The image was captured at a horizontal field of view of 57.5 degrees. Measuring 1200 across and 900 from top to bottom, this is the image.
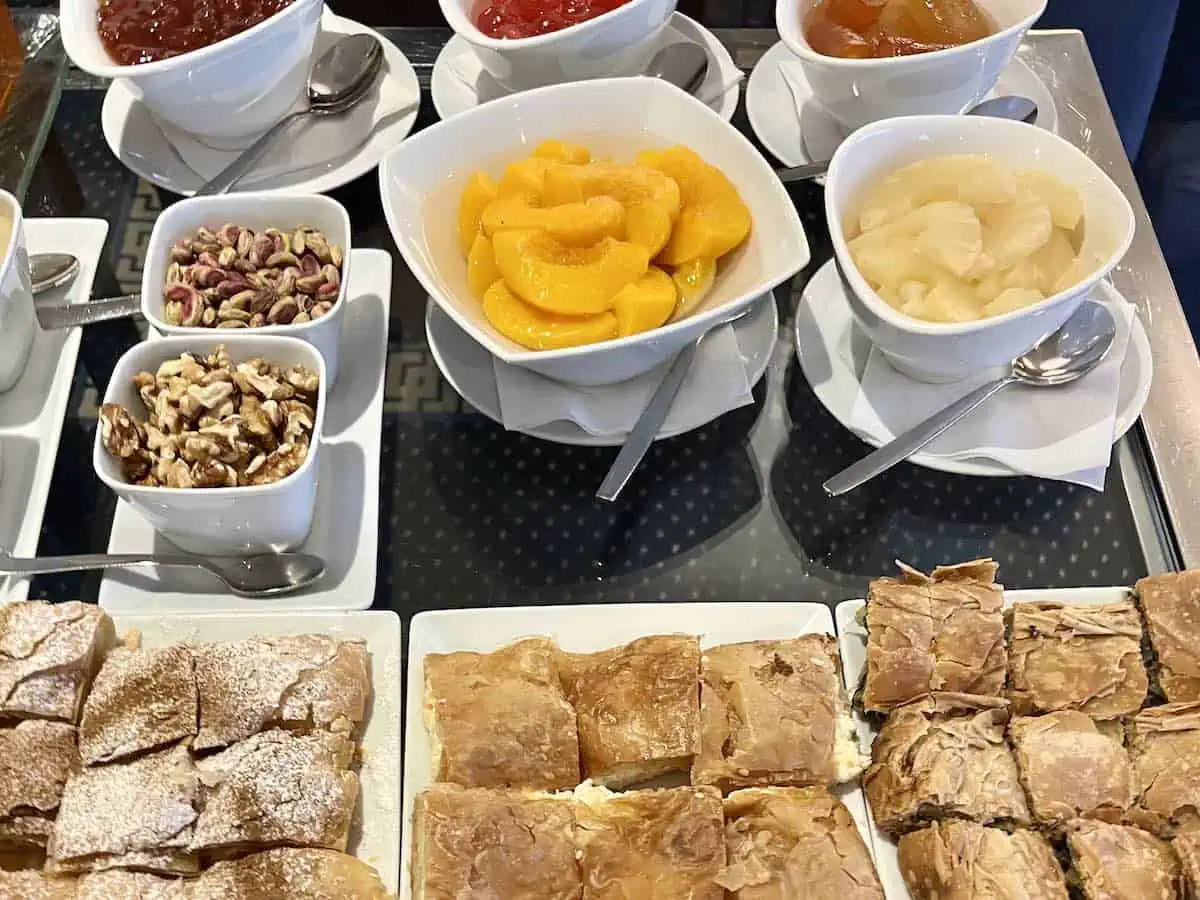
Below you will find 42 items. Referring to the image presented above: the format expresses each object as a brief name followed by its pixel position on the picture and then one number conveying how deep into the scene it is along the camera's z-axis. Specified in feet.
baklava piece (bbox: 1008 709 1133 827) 1.33
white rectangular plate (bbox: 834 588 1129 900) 1.41
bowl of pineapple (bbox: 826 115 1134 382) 1.46
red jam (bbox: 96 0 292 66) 1.72
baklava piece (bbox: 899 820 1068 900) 1.25
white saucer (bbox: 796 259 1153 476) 1.56
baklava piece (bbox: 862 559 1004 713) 1.38
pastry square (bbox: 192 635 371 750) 1.32
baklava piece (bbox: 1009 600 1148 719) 1.40
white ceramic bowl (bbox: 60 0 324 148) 1.65
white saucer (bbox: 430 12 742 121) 1.96
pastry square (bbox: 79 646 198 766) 1.30
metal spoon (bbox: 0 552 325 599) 1.43
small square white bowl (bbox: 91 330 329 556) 1.33
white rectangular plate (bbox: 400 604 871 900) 1.44
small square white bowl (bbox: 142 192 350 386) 1.54
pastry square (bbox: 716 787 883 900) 1.25
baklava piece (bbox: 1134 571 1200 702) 1.41
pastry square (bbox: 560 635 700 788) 1.34
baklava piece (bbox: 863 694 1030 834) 1.30
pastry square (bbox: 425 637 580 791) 1.33
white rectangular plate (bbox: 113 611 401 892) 1.36
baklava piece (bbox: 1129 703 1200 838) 1.33
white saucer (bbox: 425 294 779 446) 1.56
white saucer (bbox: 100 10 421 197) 1.83
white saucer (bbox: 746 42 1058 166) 1.91
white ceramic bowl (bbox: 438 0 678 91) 1.74
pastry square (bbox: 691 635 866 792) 1.34
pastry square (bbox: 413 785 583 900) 1.24
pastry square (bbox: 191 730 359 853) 1.25
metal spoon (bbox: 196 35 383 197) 1.83
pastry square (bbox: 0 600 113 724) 1.31
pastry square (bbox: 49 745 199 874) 1.23
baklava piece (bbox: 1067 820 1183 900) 1.27
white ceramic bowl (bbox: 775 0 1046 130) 1.69
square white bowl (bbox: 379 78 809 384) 1.46
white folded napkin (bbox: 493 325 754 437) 1.55
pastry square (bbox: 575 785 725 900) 1.26
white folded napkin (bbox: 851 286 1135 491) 1.54
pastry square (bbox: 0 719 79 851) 1.26
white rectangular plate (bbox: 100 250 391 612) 1.44
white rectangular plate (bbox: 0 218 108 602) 1.47
